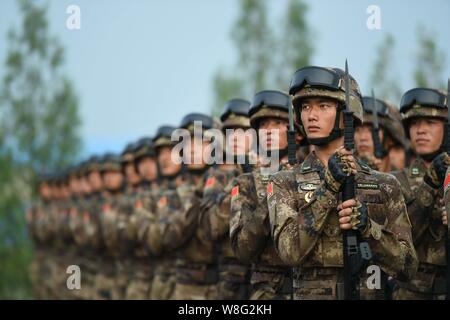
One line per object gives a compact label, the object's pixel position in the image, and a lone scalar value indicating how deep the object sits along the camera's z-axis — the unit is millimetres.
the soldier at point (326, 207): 6671
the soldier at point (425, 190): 8523
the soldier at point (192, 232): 11117
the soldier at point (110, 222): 16844
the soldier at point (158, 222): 12952
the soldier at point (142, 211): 14406
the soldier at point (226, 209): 9922
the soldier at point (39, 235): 26894
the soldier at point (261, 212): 8203
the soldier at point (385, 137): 10211
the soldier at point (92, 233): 19062
